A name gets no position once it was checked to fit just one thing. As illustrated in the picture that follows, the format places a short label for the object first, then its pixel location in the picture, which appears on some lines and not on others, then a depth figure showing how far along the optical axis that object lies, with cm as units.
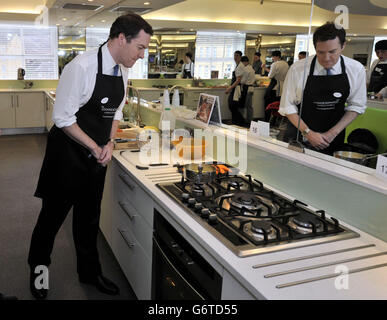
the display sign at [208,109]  278
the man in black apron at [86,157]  203
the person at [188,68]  432
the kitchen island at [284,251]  114
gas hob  137
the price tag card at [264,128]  228
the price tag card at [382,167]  152
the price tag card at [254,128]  235
